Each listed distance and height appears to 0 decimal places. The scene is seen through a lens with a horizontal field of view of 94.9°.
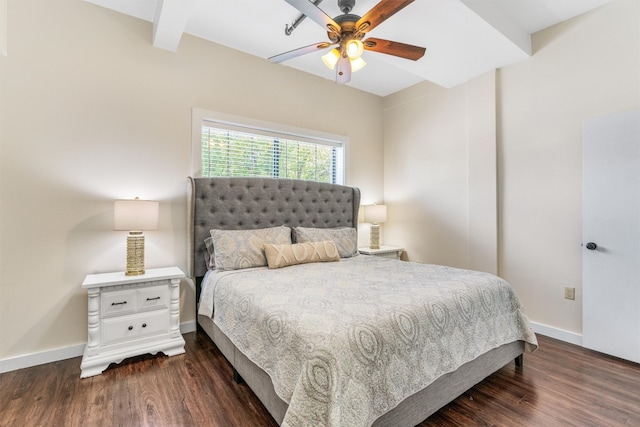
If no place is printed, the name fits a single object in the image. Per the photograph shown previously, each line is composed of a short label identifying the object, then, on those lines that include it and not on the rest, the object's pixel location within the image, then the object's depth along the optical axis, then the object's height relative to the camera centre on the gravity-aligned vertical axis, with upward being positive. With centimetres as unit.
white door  236 -18
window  312 +77
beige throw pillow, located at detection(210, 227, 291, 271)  259 -30
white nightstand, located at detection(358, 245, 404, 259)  381 -49
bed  122 -56
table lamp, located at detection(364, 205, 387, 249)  405 -5
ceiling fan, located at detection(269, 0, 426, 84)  175 +123
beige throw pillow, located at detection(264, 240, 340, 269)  263 -37
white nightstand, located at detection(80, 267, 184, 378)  218 -81
